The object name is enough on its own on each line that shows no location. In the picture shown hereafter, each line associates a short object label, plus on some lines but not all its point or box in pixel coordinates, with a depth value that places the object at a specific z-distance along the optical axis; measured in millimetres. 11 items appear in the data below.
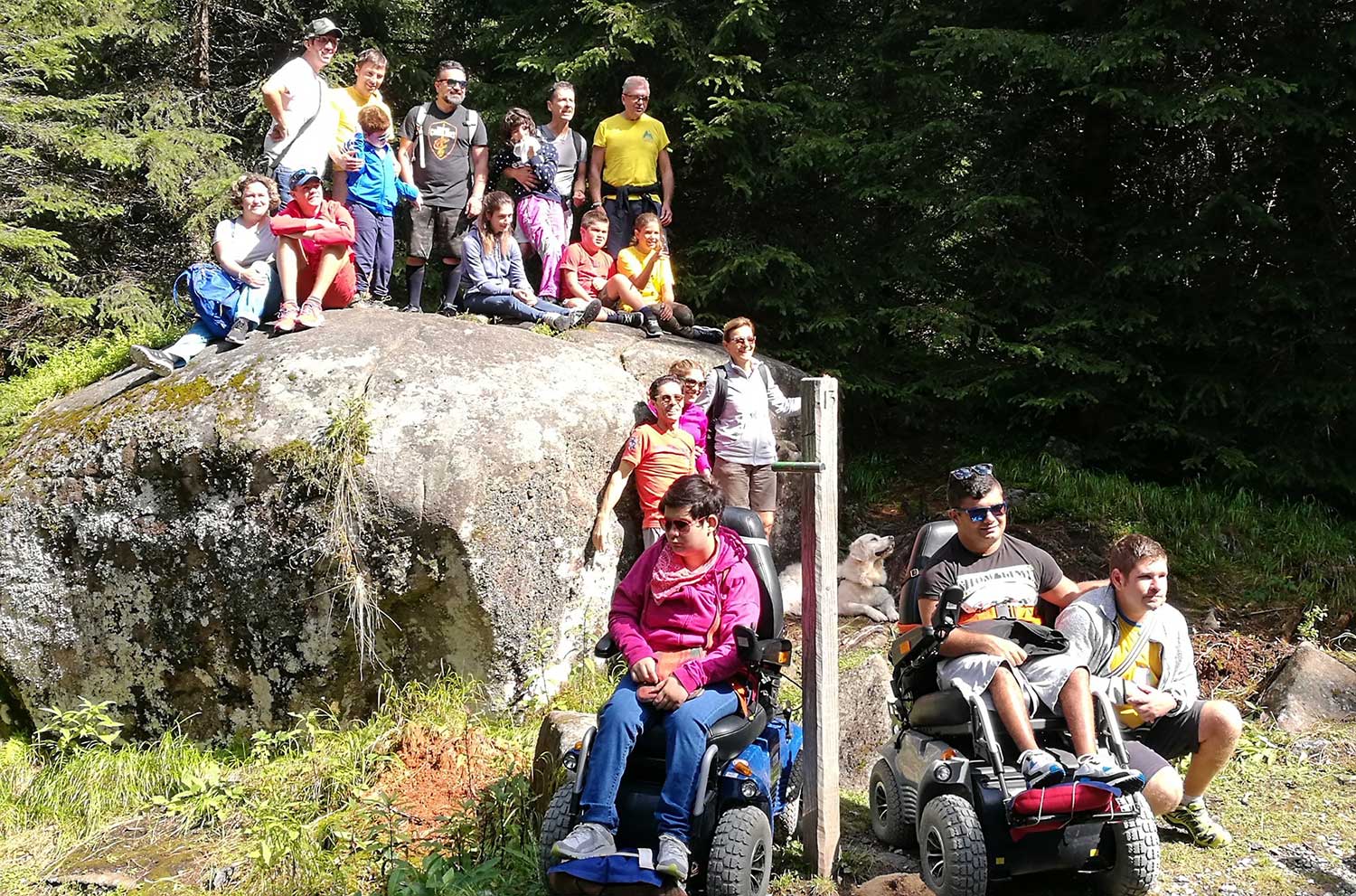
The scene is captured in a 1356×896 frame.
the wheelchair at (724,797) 3732
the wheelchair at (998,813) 3822
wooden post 4359
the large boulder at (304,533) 6125
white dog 7645
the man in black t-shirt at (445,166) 7953
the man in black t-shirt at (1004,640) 3949
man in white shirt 7410
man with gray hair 8422
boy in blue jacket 7527
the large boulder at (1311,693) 5906
